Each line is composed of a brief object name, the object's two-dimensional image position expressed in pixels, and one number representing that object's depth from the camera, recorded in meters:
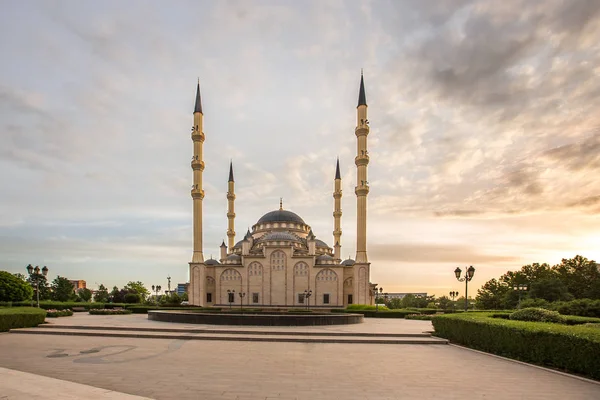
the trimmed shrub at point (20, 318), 15.46
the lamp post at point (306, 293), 43.04
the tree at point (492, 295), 46.21
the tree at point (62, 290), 47.03
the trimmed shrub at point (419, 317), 25.66
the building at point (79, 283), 124.44
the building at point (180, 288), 134.14
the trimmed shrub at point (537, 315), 12.17
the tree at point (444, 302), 67.56
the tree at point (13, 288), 29.77
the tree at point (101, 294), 59.03
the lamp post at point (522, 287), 24.31
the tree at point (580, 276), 40.56
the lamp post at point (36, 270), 25.02
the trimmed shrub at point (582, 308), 22.53
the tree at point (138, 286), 67.88
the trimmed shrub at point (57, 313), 22.97
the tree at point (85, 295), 57.53
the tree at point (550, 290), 38.12
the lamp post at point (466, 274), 18.94
